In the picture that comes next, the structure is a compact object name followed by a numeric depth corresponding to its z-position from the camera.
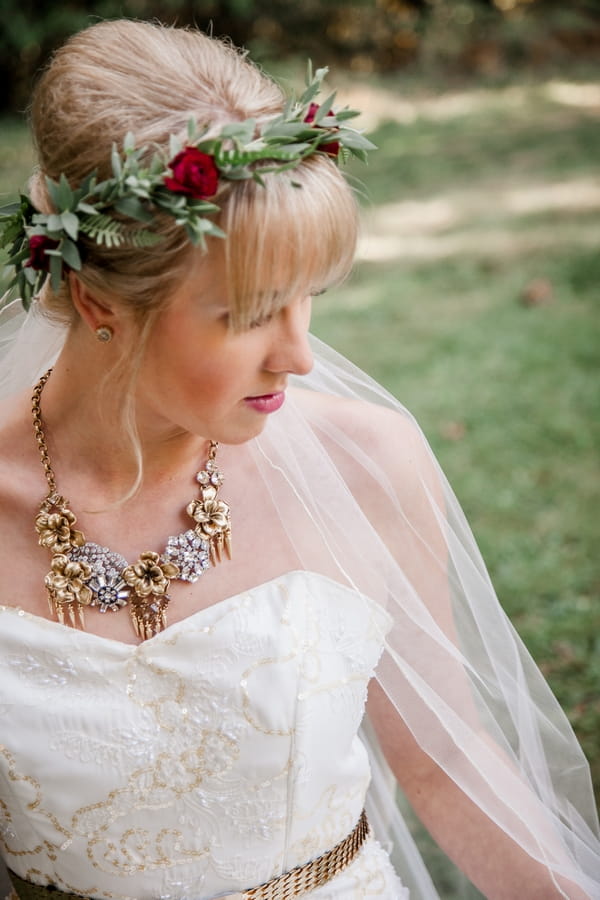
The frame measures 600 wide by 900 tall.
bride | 1.03
